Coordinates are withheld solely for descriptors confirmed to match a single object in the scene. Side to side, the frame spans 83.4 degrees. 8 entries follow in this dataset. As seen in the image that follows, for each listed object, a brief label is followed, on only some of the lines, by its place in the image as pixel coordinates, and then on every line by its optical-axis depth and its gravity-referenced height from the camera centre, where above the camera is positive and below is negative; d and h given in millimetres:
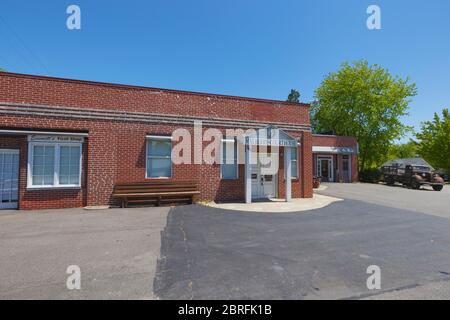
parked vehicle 21578 -636
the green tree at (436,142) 35062 +3918
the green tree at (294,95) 72188 +21150
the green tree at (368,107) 31641 +7918
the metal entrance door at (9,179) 9844 -476
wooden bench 10664 -1066
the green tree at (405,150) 55000 +4282
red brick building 9852 +1199
